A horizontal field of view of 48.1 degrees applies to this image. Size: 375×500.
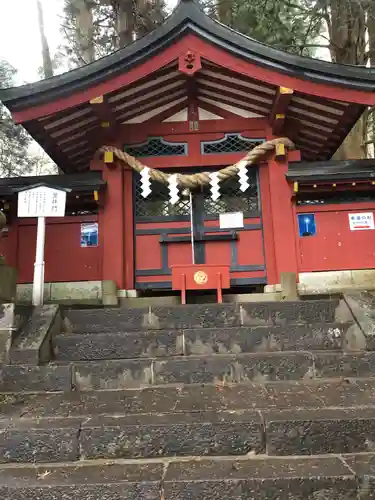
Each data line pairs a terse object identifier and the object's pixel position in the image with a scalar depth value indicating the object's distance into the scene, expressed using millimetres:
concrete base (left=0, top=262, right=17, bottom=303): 4434
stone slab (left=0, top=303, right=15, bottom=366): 3982
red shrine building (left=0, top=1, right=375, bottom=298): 6402
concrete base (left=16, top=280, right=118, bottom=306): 6828
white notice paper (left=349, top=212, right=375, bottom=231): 6996
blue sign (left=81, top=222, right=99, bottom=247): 7035
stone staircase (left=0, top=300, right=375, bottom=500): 2434
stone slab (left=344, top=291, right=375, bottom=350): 4137
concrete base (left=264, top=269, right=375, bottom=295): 6781
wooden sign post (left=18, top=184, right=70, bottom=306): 5453
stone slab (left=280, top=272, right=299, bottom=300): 6613
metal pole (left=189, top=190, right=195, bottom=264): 7062
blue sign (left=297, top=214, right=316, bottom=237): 6980
